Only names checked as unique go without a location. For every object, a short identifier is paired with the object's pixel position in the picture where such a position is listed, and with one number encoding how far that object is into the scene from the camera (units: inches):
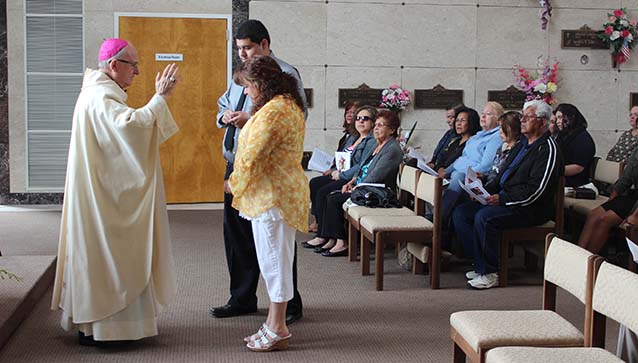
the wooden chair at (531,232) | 231.0
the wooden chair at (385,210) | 247.4
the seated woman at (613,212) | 238.7
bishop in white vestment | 162.6
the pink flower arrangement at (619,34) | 386.6
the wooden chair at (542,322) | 125.3
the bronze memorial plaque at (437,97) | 387.5
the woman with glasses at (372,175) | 261.7
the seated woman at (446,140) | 314.3
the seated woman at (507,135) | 248.2
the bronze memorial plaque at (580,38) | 391.2
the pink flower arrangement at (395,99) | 378.0
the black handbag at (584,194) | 269.0
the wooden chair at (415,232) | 224.1
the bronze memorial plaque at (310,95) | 381.6
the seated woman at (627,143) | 299.1
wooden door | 370.3
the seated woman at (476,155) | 259.6
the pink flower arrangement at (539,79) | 387.5
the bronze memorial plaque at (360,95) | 382.9
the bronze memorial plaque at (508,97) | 390.6
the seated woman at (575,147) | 282.7
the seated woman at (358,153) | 284.8
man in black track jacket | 229.1
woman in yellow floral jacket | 159.3
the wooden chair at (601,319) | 112.7
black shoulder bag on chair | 257.1
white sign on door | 370.6
